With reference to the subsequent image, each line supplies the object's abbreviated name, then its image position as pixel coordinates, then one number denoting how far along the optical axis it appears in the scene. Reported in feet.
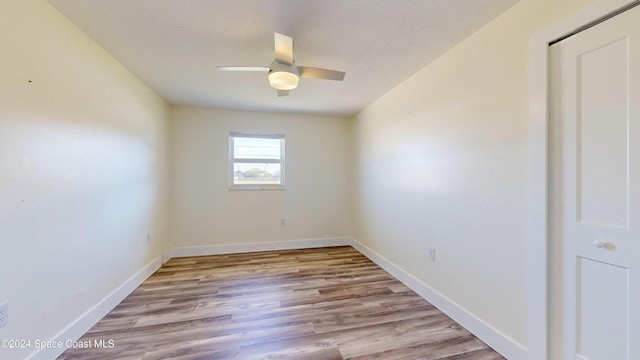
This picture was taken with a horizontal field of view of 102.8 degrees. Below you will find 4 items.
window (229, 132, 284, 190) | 13.42
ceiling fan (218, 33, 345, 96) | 5.84
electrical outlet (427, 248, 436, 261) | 7.82
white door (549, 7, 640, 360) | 3.84
